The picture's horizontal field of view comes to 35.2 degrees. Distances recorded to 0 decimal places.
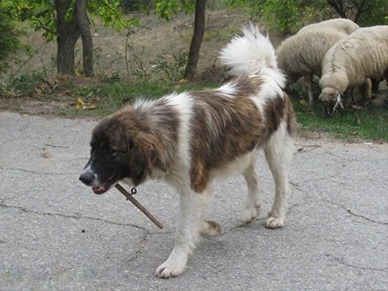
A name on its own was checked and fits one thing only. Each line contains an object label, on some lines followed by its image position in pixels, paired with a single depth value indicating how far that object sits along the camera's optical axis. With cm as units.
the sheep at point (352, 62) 961
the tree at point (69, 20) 1241
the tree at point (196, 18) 1270
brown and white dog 414
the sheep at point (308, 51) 1040
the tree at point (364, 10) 1243
